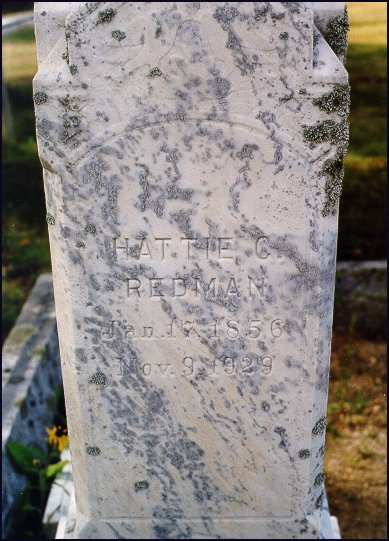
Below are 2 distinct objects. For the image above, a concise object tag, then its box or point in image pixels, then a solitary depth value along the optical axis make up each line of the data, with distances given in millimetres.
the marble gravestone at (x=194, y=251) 1059
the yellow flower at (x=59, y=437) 1489
